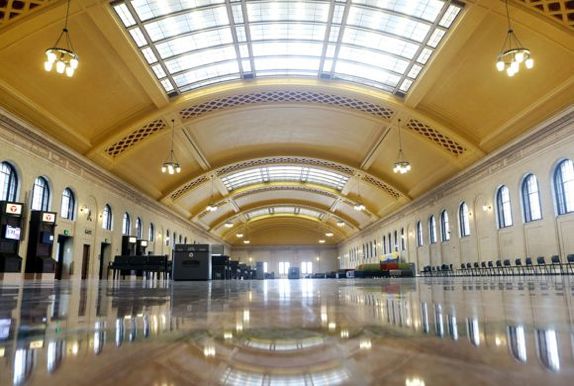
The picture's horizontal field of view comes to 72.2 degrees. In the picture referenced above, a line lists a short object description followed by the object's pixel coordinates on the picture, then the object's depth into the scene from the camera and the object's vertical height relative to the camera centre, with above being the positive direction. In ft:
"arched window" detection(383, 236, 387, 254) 125.49 +5.90
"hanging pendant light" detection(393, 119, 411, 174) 63.00 +15.31
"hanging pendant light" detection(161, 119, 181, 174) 62.28 +15.64
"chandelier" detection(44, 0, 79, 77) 33.63 +17.84
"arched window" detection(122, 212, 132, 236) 82.52 +9.08
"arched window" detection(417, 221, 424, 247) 96.85 +6.98
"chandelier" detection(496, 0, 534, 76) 34.76 +17.95
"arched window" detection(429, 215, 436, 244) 89.92 +7.52
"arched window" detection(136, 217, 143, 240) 89.87 +8.85
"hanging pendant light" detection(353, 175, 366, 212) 97.12 +20.43
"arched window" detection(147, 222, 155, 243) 96.48 +8.43
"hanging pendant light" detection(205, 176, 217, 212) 94.01 +20.03
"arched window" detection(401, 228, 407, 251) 107.66 +5.88
